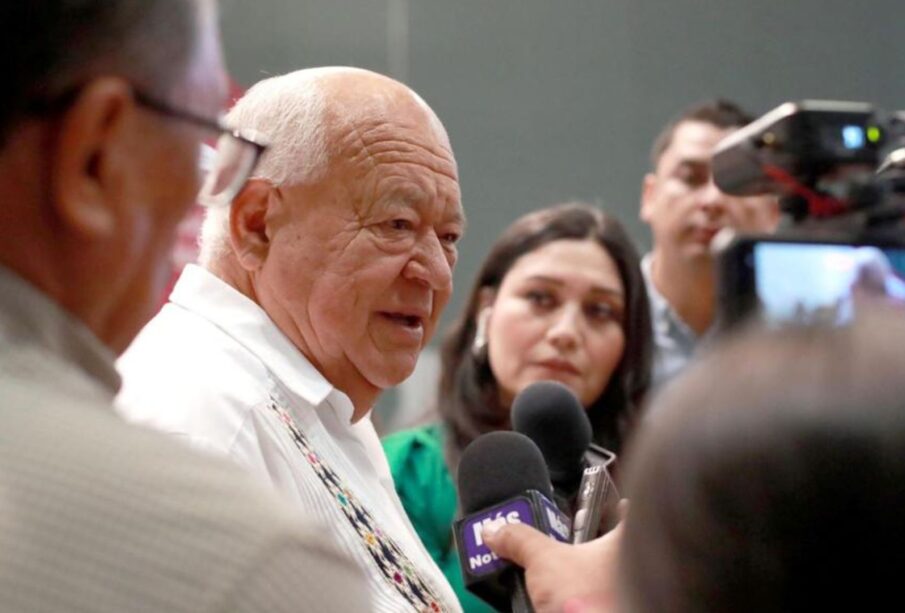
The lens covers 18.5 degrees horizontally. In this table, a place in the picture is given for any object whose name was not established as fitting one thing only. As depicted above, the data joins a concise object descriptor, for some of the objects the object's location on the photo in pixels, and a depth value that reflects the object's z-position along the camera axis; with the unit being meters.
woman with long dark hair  2.50
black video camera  1.57
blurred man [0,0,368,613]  1.25
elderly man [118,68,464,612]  1.85
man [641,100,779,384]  2.82
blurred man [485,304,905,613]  1.03
